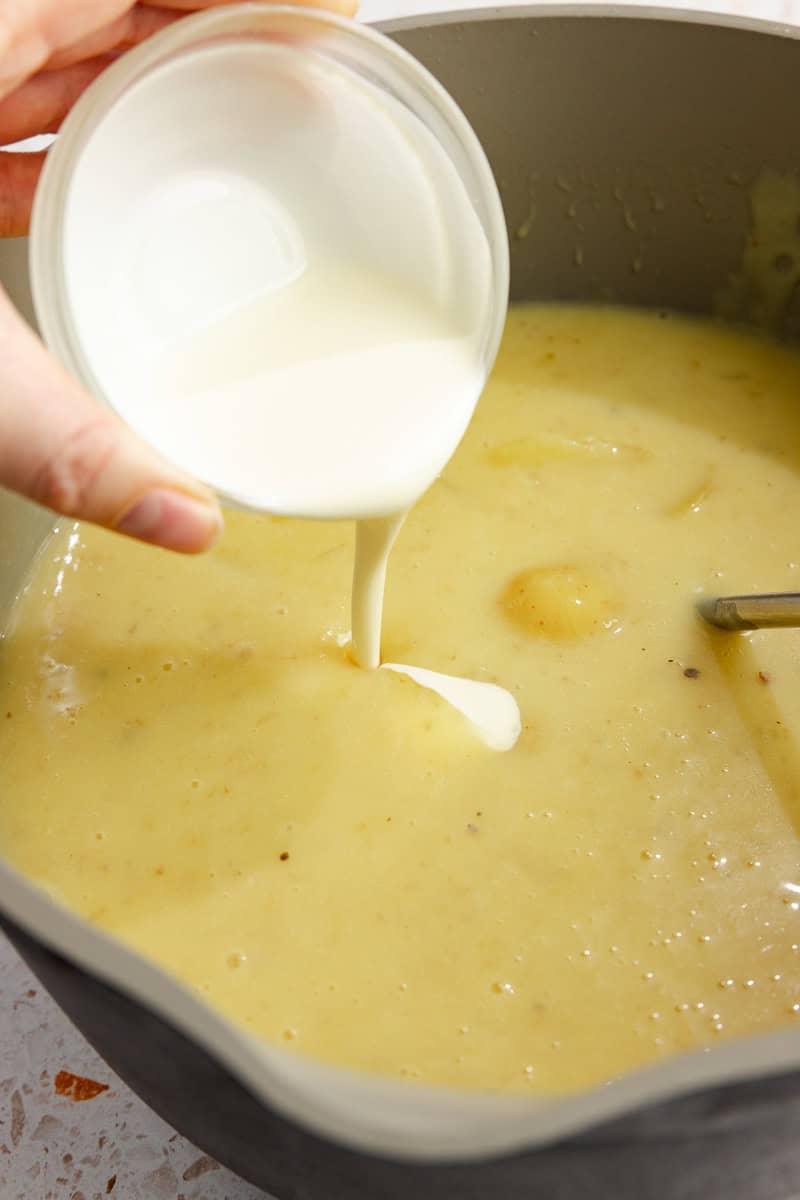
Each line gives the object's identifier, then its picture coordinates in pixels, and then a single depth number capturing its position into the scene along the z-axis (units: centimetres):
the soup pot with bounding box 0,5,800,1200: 20
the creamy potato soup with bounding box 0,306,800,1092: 29
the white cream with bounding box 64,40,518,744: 28
